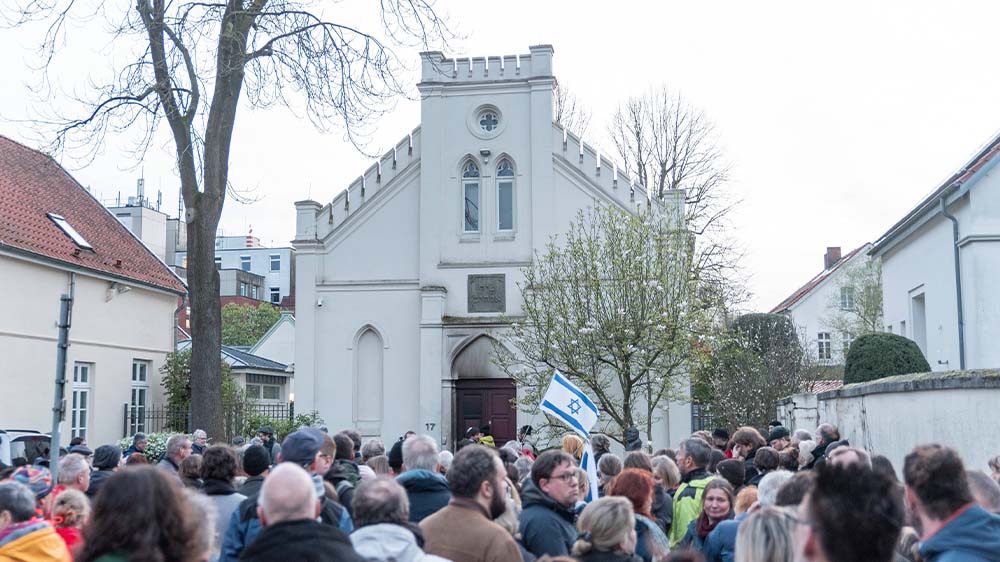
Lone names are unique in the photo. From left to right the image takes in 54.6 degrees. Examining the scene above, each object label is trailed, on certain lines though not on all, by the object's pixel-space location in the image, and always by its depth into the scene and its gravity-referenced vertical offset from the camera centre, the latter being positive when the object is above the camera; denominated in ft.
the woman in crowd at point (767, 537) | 13.23 -2.03
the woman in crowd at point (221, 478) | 22.59 -2.07
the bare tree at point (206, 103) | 53.36 +16.04
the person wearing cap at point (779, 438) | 40.60 -2.14
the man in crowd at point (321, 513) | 19.06 -2.43
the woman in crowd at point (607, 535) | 16.70 -2.50
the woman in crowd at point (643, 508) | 19.81 -2.50
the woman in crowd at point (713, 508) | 21.99 -2.71
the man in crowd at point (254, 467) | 23.36 -1.87
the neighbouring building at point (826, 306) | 170.09 +14.92
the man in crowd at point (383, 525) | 14.82 -2.15
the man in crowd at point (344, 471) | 25.03 -2.27
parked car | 51.13 -2.93
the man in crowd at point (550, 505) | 19.02 -2.33
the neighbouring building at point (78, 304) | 70.49 +7.06
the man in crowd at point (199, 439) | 46.44 -2.39
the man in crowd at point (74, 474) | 23.95 -2.06
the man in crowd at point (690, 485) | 25.03 -2.52
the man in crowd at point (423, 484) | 21.67 -2.12
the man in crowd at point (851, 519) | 9.70 -1.32
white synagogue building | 87.40 +13.10
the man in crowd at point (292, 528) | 12.94 -1.86
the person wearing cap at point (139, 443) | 41.57 -2.25
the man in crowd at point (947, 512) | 13.20 -1.71
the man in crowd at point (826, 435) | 35.47 -1.71
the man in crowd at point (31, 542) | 16.42 -2.58
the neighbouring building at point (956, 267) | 63.62 +8.87
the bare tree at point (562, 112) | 137.39 +39.38
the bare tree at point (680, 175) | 119.34 +28.71
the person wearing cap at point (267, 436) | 51.19 -2.52
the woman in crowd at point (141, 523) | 11.85 -1.64
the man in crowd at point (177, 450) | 31.60 -1.95
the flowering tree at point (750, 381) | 94.27 +0.76
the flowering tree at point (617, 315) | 71.72 +5.59
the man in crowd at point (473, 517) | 16.30 -2.22
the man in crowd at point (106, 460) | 28.89 -2.08
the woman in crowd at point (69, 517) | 18.80 -2.46
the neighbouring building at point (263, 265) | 264.31 +35.27
